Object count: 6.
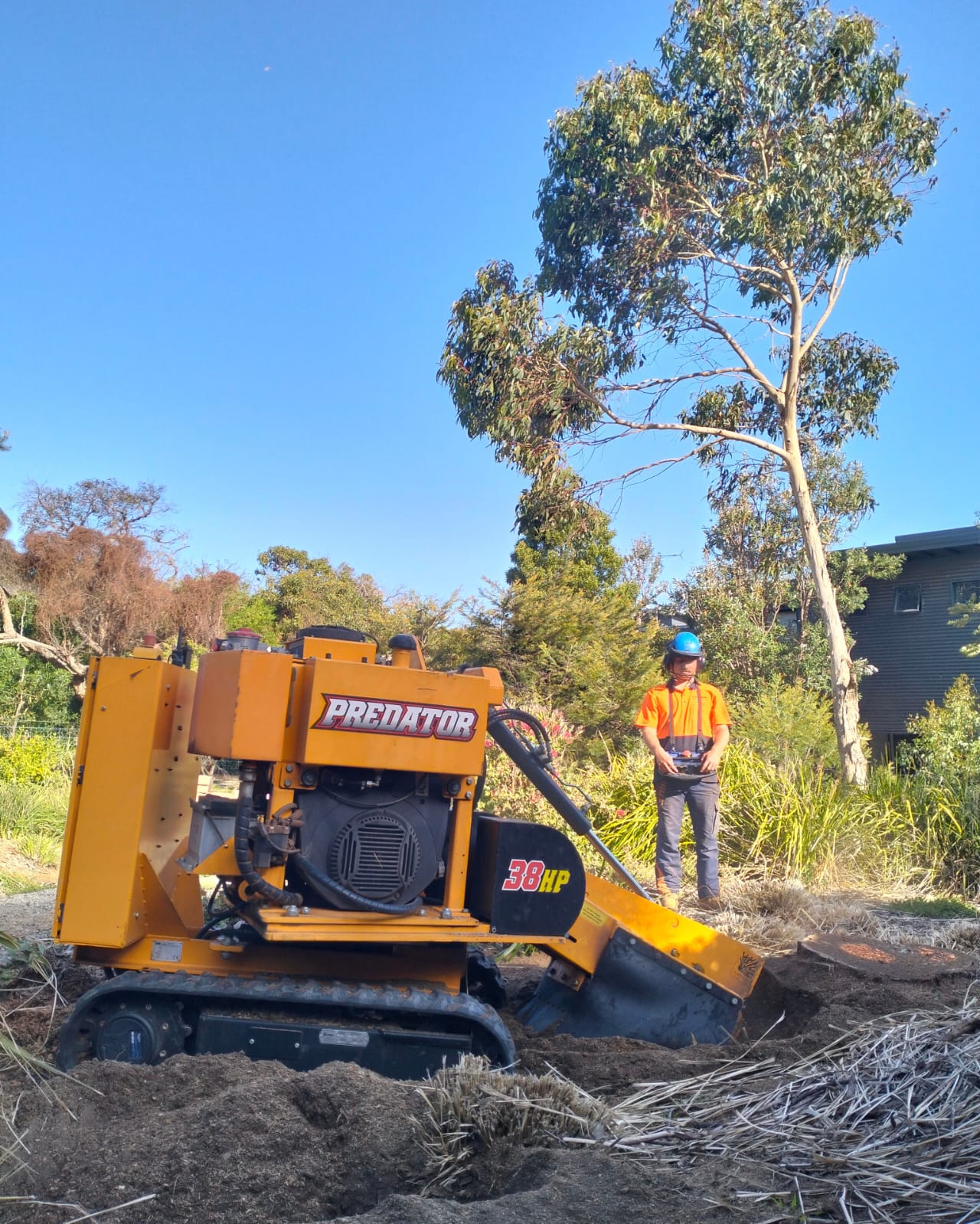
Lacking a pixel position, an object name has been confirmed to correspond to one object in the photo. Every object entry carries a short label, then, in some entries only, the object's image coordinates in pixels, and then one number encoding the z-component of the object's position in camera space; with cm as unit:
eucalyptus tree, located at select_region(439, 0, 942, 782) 1344
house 2078
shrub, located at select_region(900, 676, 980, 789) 1002
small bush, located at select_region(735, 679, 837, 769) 1023
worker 678
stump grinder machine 367
